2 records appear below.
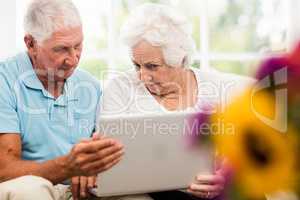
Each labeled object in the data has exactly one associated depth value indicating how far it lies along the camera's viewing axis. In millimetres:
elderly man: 2300
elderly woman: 2520
